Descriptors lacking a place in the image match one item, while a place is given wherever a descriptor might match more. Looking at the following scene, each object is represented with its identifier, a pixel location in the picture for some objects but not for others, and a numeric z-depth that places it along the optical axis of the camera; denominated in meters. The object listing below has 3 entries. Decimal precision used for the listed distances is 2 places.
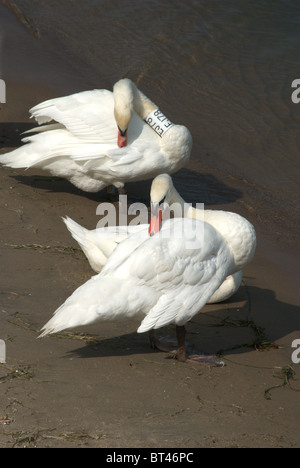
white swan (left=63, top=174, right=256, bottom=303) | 12.05
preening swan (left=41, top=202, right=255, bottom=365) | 10.01
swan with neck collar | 15.45
